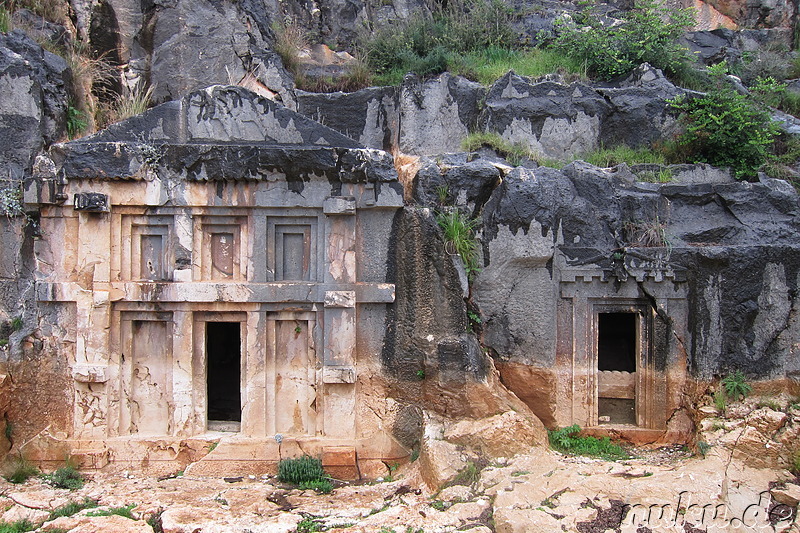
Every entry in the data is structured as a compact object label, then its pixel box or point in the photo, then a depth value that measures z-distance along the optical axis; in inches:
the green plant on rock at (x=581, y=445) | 229.8
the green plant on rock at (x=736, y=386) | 228.2
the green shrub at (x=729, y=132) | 271.3
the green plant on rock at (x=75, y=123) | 262.1
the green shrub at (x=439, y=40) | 339.3
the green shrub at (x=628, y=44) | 328.2
